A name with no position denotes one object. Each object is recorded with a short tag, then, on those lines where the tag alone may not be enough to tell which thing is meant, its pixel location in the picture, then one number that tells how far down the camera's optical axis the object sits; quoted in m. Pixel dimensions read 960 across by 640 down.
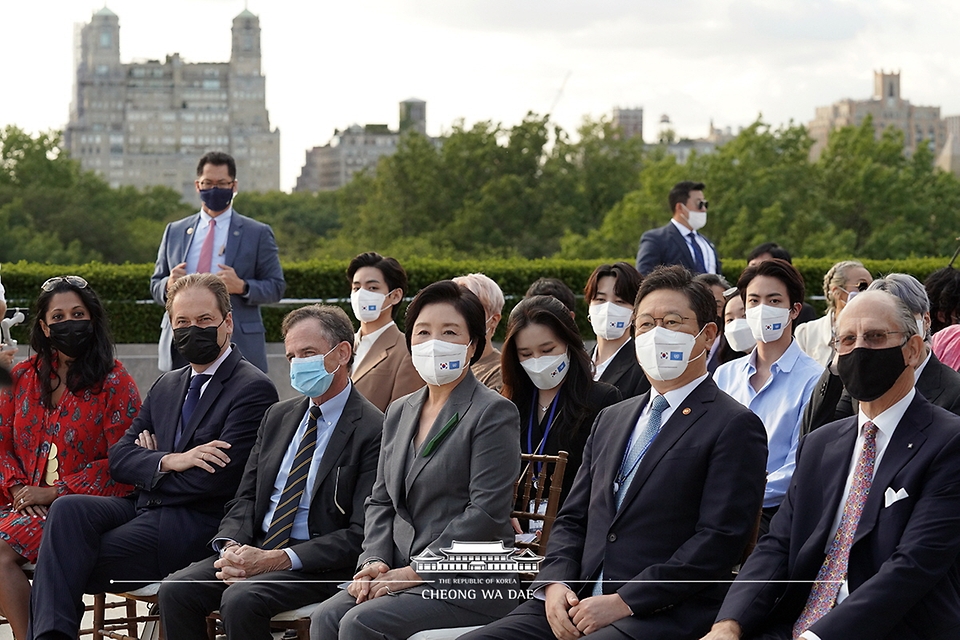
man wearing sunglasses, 9.49
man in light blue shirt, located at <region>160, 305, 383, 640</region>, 4.84
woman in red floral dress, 5.75
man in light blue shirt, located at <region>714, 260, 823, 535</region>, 5.28
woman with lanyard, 5.18
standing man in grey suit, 7.77
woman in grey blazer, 4.50
